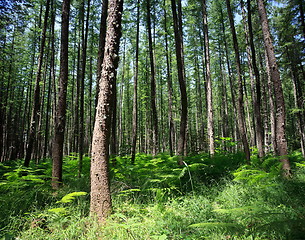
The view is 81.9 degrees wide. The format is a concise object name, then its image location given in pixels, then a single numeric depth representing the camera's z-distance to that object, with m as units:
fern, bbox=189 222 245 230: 2.09
